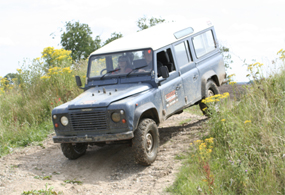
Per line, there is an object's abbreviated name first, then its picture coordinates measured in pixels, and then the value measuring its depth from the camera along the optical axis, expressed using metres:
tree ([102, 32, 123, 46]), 25.92
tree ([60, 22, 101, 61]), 26.33
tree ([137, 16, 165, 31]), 23.68
